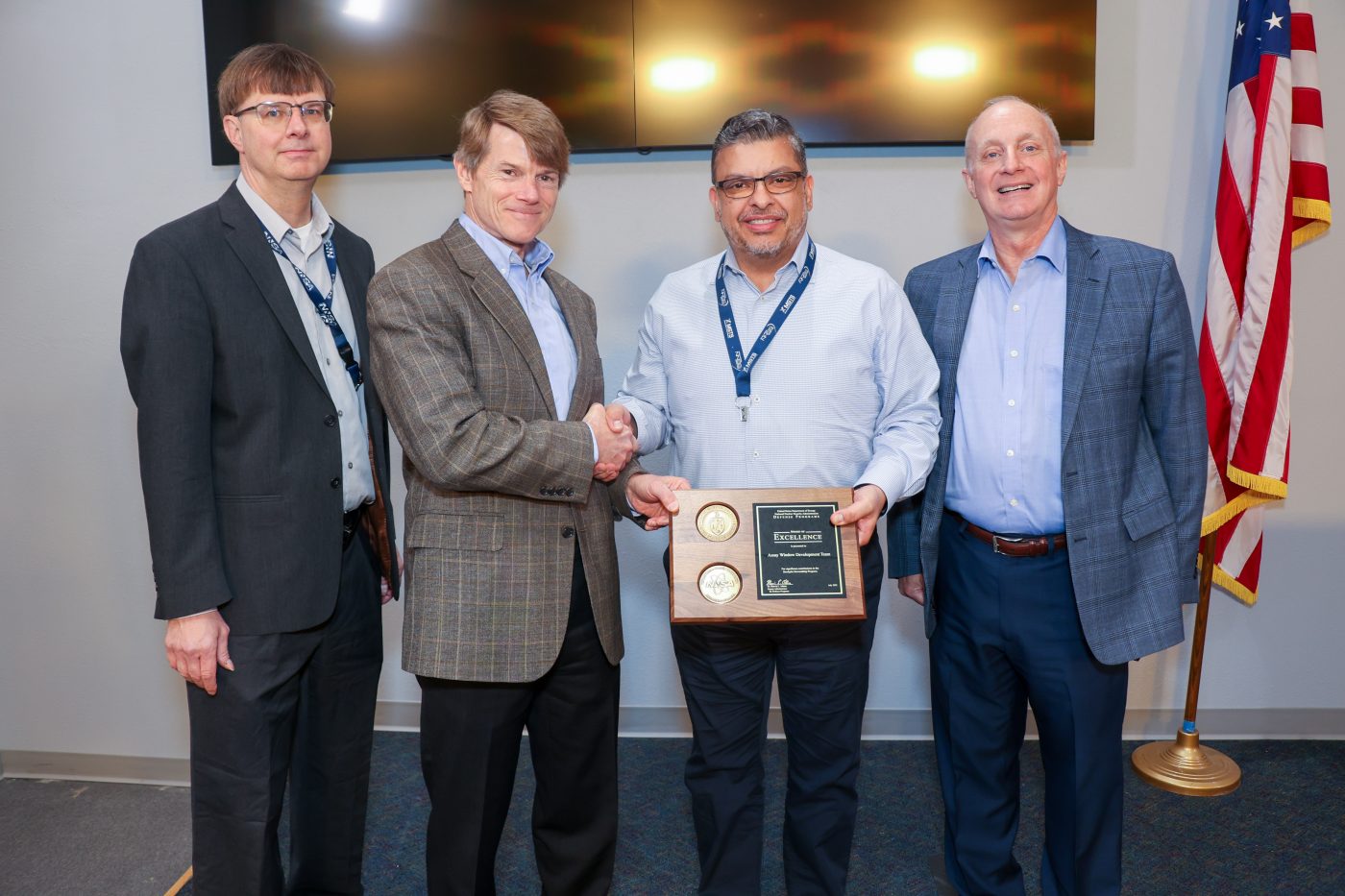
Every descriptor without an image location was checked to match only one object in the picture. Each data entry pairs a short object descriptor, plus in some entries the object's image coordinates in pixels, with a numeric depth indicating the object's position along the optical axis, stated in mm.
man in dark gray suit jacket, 1824
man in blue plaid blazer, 2068
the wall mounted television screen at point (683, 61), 3035
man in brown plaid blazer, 1836
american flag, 2852
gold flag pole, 2971
